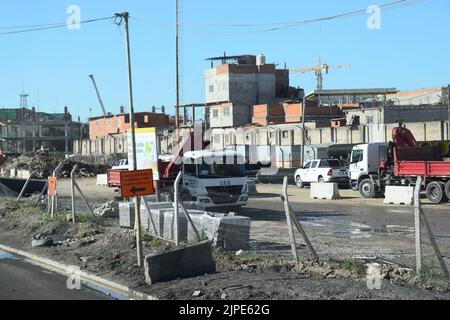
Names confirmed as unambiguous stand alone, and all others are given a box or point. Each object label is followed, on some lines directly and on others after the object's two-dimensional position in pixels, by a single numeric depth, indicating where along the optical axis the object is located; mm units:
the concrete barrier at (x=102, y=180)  50781
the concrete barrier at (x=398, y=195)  27125
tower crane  183238
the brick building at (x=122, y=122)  111812
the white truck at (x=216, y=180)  21922
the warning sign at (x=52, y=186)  18406
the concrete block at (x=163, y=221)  13664
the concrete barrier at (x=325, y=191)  31598
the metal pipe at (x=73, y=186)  17181
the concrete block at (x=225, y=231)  12875
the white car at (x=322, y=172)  39406
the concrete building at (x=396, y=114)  73875
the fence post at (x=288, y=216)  10242
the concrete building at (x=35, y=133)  129000
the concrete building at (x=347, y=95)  120312
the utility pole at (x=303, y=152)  53062
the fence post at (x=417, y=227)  8734
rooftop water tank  119812
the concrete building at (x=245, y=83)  114250
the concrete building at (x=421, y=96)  106294
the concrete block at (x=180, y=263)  9836
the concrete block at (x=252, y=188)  36259
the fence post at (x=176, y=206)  12062
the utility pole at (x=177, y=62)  63016
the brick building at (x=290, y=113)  93750
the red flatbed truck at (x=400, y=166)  26906
